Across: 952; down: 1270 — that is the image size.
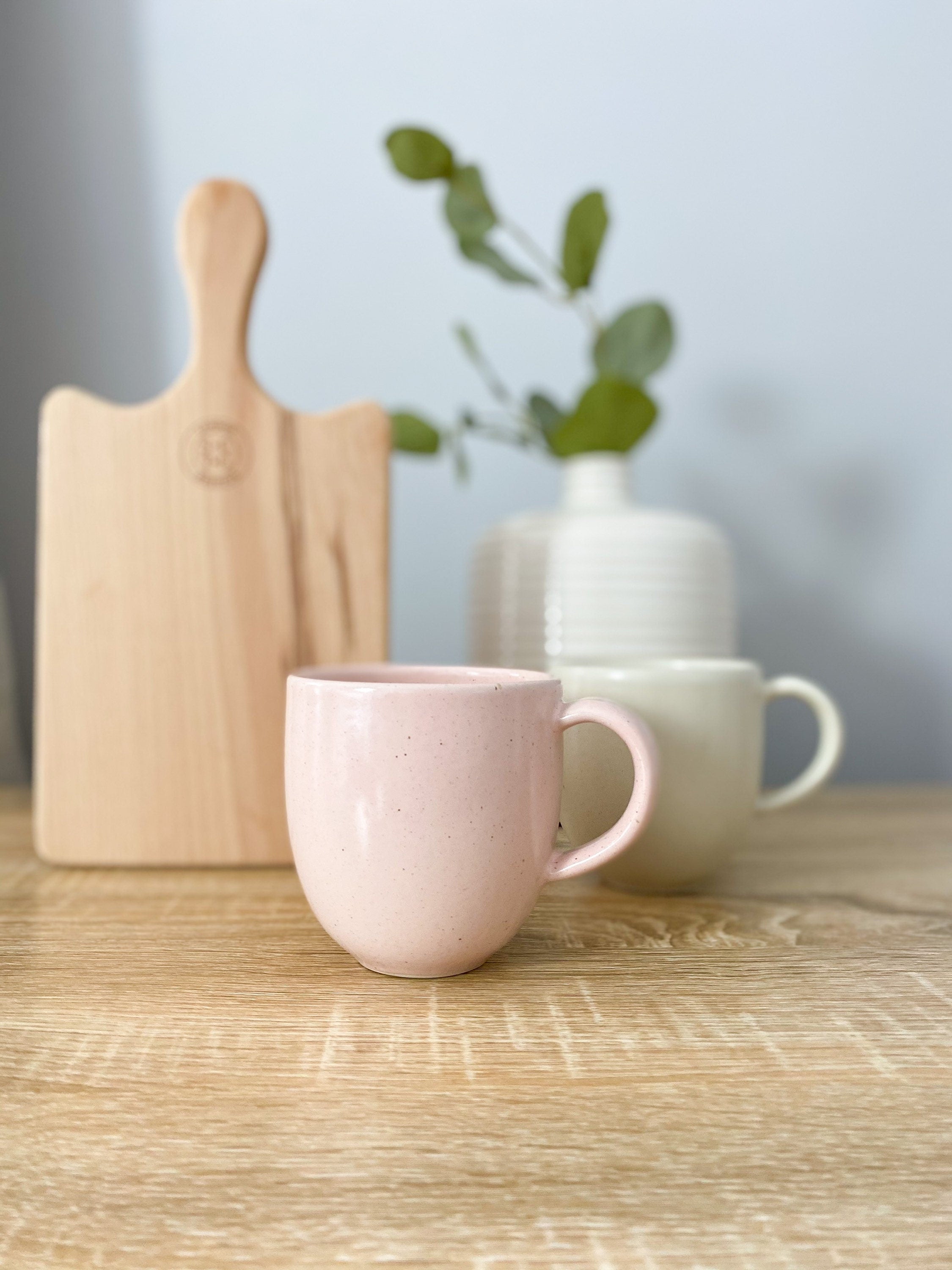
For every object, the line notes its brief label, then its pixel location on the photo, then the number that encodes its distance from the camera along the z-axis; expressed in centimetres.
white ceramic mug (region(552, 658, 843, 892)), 51
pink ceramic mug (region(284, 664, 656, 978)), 38
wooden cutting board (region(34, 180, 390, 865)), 57
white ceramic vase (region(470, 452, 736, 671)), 70
